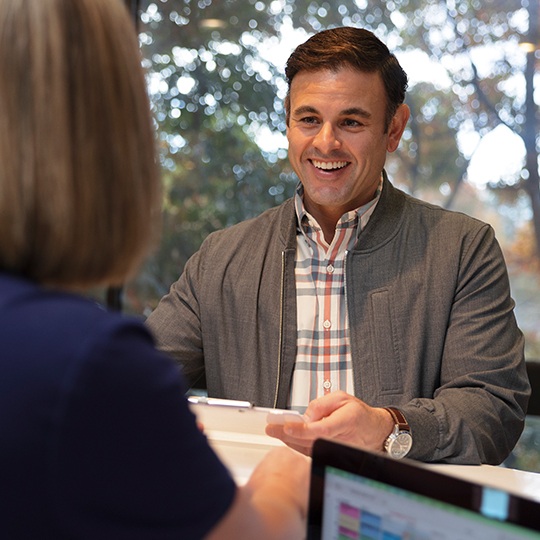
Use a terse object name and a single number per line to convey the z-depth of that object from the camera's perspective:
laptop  0.75
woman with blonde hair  0.76
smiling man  1.62
